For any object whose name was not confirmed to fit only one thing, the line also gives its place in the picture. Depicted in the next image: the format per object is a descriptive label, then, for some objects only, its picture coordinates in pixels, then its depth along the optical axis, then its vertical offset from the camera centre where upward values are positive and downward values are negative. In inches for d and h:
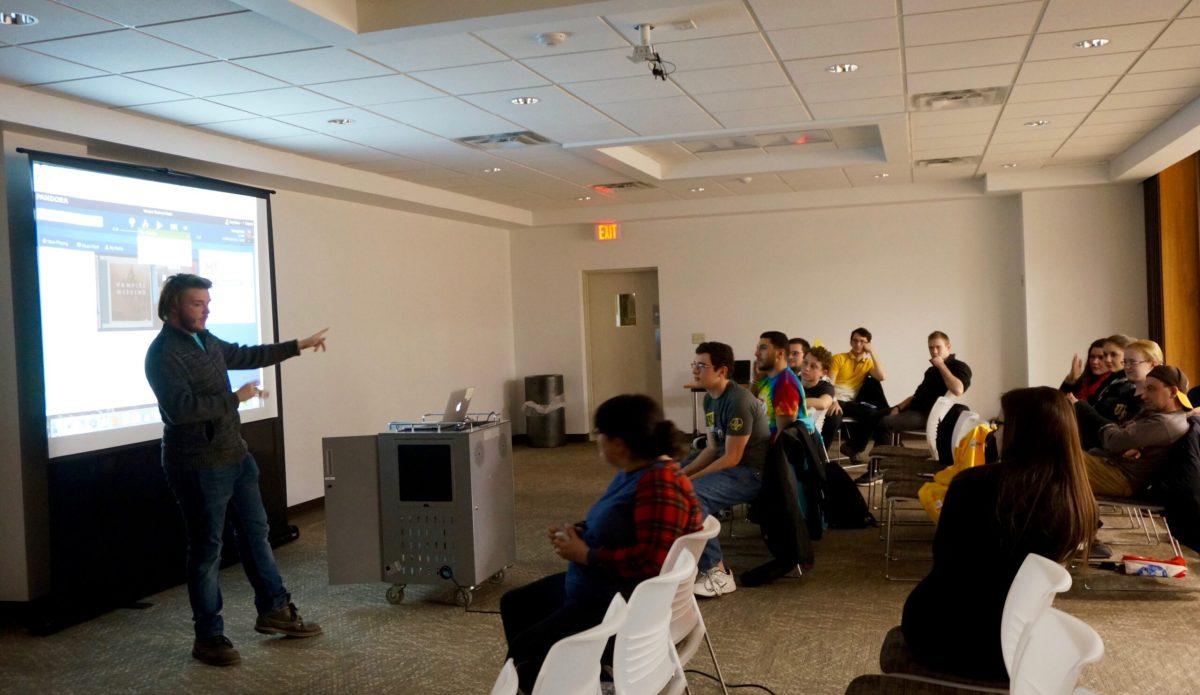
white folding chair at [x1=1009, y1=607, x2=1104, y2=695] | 62.7 -25.2
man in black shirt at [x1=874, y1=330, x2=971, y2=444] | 317.1 -26.7
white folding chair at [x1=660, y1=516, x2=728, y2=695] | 106.9 -34.5
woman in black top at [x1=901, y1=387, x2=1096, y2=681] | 101.1 -25.3
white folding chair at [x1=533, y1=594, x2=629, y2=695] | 65.8 -24.3
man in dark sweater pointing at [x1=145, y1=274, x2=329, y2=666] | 159.3 -17.2
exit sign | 456.1 +48.8
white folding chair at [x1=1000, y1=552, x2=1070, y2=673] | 79.7 -26.4
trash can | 451.5 -38.6
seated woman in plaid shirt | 112.3 -25.3
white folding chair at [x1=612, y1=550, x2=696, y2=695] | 86.0 -30.2
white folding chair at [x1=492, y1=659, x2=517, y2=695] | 57.7 -22.3
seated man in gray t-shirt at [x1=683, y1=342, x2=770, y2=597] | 195.0 -28.0
